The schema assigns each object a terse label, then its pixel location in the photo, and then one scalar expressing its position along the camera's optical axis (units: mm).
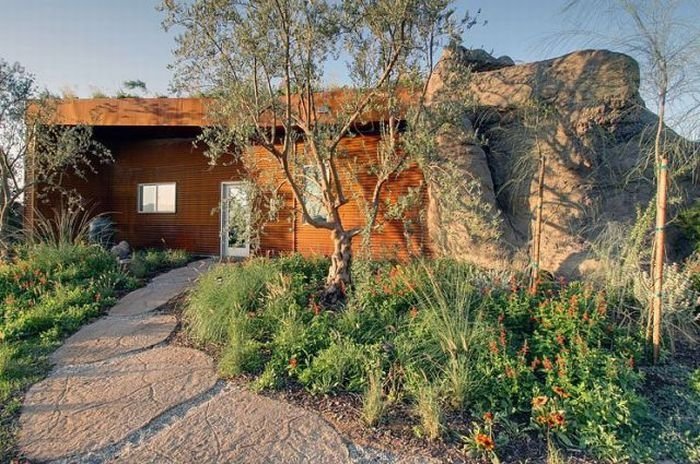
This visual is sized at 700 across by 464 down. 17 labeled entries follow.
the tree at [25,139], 7070
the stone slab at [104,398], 2527
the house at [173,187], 7512
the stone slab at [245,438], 2332
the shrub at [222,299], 4016
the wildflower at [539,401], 2549
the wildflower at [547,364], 2850
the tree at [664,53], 3561
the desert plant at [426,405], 2500
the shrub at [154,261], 7163
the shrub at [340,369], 3014
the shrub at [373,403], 2623
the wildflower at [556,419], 2469
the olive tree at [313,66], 4207
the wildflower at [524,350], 3008
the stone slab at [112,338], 3793
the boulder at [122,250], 8812
